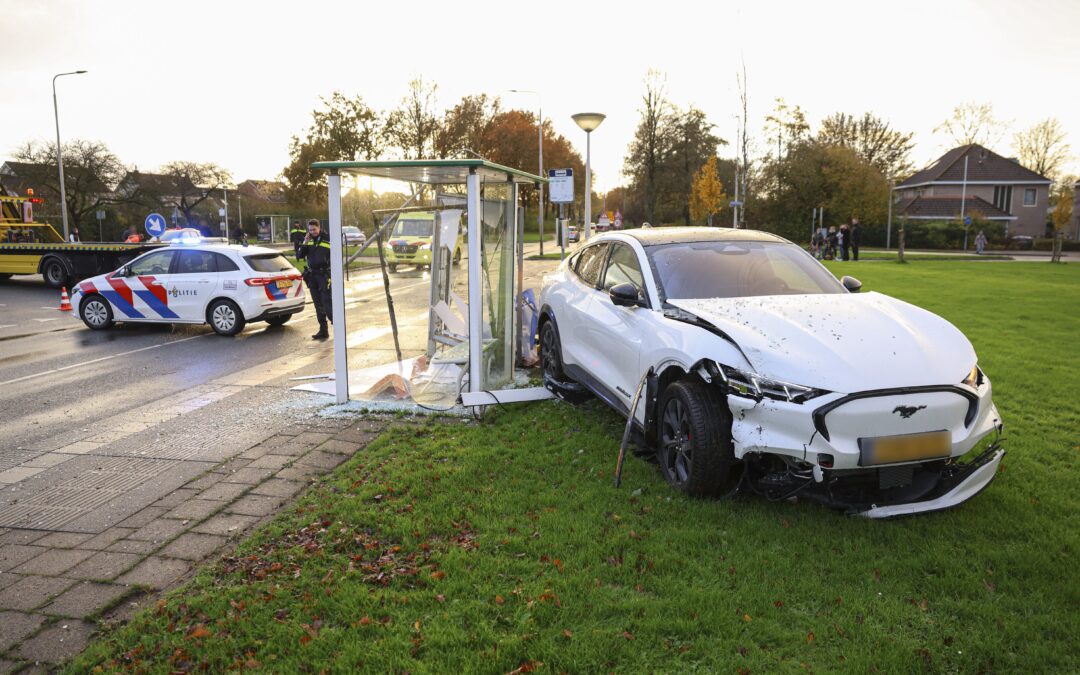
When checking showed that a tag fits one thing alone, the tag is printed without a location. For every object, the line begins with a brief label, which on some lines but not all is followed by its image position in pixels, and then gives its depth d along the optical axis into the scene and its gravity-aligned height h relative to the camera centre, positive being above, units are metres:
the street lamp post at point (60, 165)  34.62 +4.21
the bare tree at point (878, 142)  58.47 +8.61
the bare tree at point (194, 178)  64.62 +6.74
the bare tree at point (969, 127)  69.44 +11.56
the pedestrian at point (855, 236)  28.18 +0.42
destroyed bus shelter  7.00 -0.28
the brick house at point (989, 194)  61.72 +4.54
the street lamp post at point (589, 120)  19.78 +3.56
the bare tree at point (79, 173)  42.03 +4.83
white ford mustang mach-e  3.79 -0.79
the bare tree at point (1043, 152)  67.06 +8.77
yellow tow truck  19.39 -0.05
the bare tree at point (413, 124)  38.88 +6.86
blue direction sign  24.33 +0.92
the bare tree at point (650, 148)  59.03 +8.45
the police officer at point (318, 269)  11.66 -0.30
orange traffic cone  16.00 -1.13
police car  12.19 -0.63
